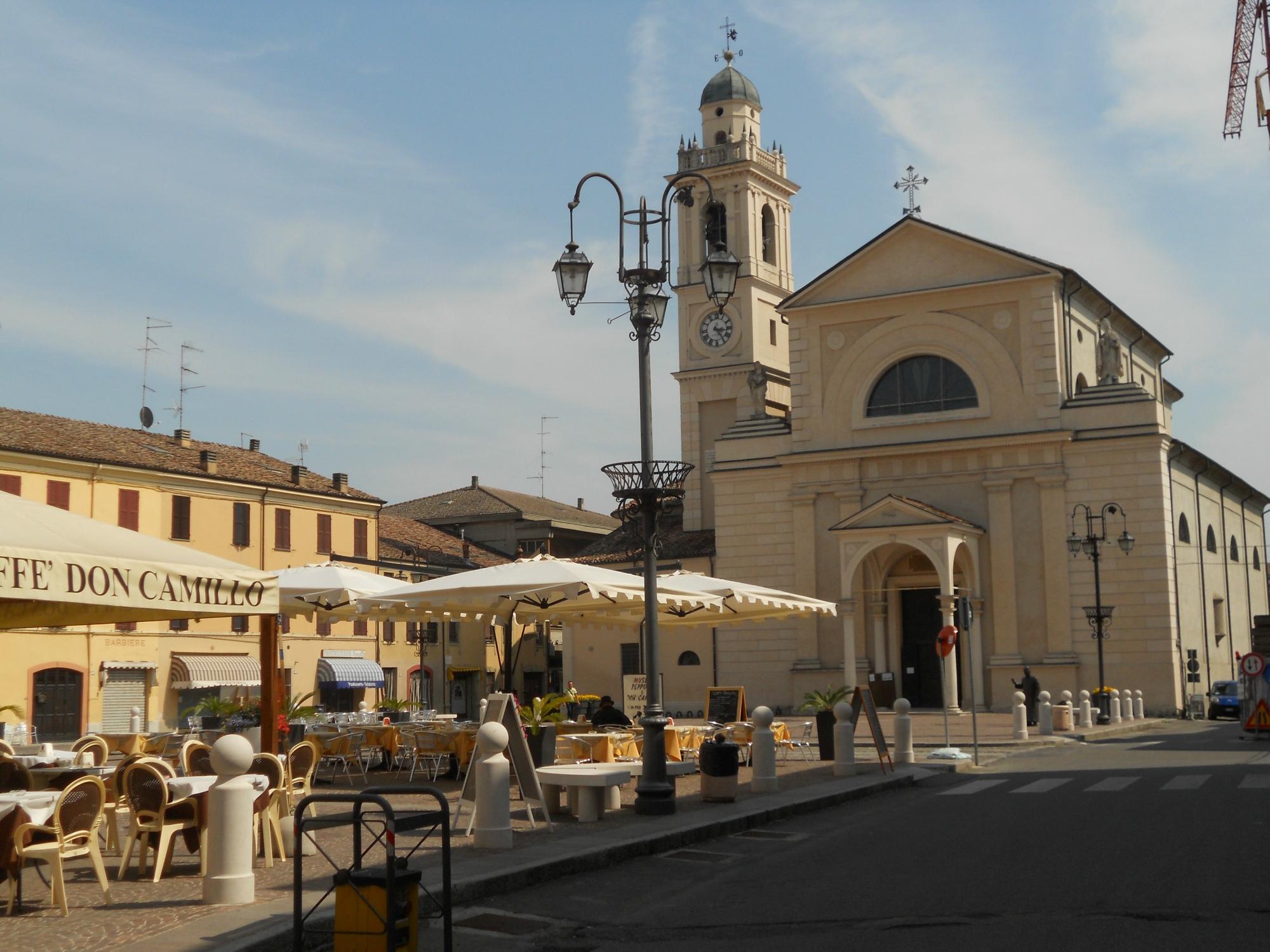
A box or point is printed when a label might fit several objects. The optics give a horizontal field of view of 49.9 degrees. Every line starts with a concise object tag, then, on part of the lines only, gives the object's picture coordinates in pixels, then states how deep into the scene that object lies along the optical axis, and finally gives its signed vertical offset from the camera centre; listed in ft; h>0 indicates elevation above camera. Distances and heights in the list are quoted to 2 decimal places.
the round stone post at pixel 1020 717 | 90.94 -5.47
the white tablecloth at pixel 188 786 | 33.60 -3.41
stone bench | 43.91 -4.52
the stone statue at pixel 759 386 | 158.92 +29.23
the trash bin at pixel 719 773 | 50.34 -4.91
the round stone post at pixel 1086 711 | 103.45 -5.88
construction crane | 190.60 +81.73
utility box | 22.91 -4.54
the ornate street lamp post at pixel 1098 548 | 112.88 +7.23
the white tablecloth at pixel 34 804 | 28.96 -3.32
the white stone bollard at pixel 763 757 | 55.16 -4.84
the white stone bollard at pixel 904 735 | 69.72 -5.02
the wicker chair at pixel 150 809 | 32.91 -3.87
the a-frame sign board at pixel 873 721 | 63.00 -3.96
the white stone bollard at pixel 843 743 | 62.64 -4.82
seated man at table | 65.72 -3.61
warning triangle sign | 88.89 -5.72
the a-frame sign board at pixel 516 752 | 42.78 -3.45
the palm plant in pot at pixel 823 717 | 73.87 -4.28
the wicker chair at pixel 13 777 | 34.91 -3.21
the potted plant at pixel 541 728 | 55.88 -3.54
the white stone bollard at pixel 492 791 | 36.96 -4.03
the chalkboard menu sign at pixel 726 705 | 78.23 -3.79
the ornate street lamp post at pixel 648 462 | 46.37 +6.21
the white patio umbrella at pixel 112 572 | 30.07 +1.84
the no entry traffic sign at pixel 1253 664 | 85.97 -2.10
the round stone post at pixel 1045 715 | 92.73 -5.50
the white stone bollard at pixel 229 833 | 29.48 -4.02
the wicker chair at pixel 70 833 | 28.76 -3.97
